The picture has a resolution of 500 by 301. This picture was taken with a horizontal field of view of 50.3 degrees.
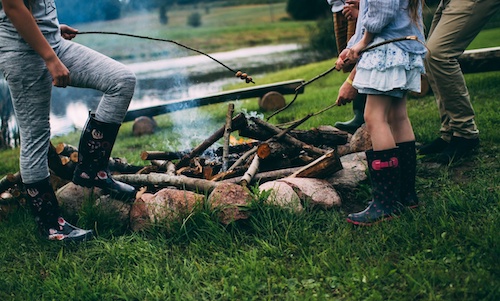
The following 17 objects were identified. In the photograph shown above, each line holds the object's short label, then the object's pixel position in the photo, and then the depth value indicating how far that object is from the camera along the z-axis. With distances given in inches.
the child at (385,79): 125.2
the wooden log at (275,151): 162.4
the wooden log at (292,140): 171.3
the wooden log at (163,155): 182.1
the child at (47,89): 127.4
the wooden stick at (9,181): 169.8
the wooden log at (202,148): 175.9
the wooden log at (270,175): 157.5
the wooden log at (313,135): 174.1
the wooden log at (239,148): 186.5
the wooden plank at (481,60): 291.0
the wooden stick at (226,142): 172.0
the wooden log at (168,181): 150.4
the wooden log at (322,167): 153.5
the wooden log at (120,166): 177.3
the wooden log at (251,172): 151.9
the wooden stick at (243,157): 169.0
